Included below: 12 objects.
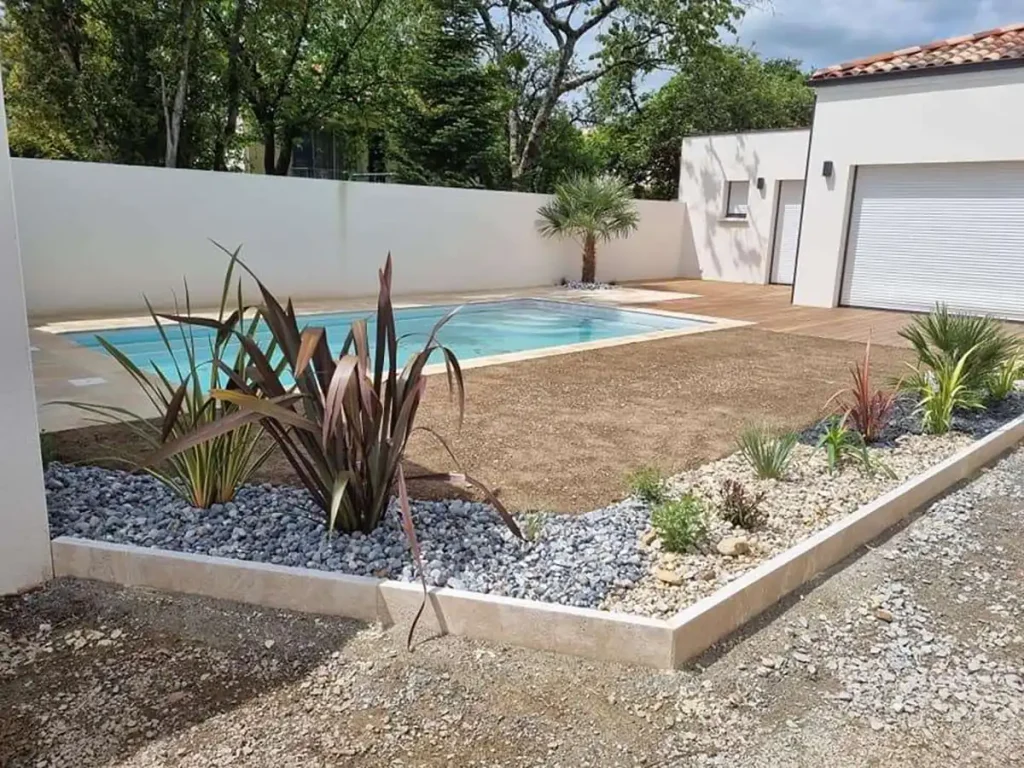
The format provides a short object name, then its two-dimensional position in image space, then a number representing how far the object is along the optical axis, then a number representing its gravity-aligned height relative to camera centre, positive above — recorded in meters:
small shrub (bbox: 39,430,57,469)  4.39 -1.31
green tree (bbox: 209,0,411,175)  17.50 +4.43
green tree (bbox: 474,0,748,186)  21.61 +6.07
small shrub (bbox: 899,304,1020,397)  6.59 -0.78
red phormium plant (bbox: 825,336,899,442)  5.52 -1.14
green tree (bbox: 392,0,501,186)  20.91 +3.68
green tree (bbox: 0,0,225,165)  14.60 +3.09
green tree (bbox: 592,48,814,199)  25.06 +4.67
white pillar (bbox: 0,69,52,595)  2.96 -0.87
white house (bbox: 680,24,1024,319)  12.76 +1.30
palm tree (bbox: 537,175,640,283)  17.11 +0.72
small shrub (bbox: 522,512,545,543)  3.70 -1.39
